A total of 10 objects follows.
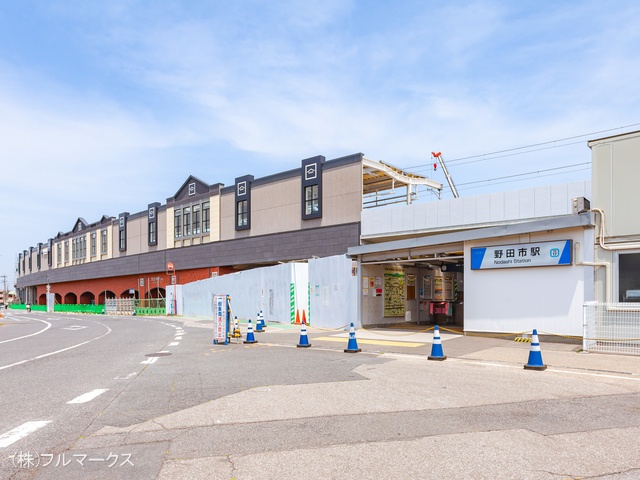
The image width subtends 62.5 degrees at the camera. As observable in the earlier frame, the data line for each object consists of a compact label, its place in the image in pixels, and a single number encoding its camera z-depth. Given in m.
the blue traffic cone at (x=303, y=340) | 15.79
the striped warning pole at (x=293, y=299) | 26.17
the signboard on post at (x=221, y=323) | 17.12
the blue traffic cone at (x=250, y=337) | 17.20
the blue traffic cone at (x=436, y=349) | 12.52
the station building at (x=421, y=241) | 14.29
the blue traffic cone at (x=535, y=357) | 10.86
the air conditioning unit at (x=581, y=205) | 14.65
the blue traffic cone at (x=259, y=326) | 22.02
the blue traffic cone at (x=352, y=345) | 14.16
